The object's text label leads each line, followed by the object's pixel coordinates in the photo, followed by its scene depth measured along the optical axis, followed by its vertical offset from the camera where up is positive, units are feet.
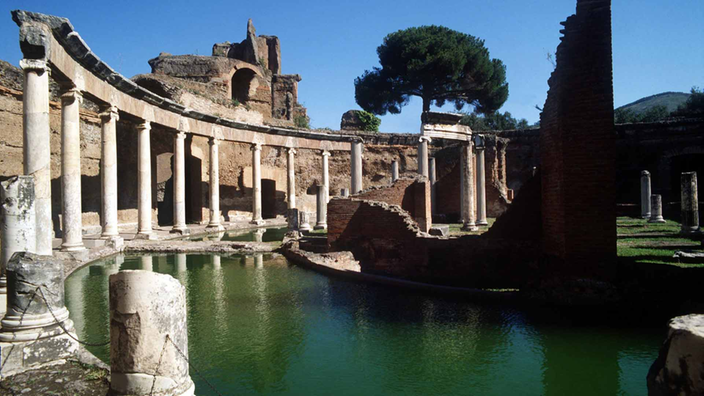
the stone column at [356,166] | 75.00 +5.92
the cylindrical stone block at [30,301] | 15.02 -3.03
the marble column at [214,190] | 66.74 +2.17
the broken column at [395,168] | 83.35 +6.00
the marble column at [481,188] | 65.22 +1.70
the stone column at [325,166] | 80.58 +6.45
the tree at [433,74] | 113.09 +31.74
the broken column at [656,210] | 62.23 -1.72
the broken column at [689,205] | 46.83 -0.87
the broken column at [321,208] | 63.10 -0.67
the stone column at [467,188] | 61.00 +1.75
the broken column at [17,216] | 18.70 -0.29
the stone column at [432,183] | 80.14 +3.11
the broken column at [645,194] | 68.54 +0.48
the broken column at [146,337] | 11.17 -3.13
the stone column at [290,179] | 78.80 +4.19
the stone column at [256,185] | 74.18 +3.07
